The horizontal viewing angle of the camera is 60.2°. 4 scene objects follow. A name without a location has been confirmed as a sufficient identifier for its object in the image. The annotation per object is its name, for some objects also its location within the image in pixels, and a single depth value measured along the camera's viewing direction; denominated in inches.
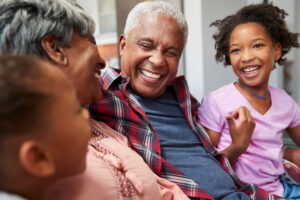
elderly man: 40.1
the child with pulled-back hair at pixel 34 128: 16.7
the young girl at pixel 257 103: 49.4
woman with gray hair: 26.2
